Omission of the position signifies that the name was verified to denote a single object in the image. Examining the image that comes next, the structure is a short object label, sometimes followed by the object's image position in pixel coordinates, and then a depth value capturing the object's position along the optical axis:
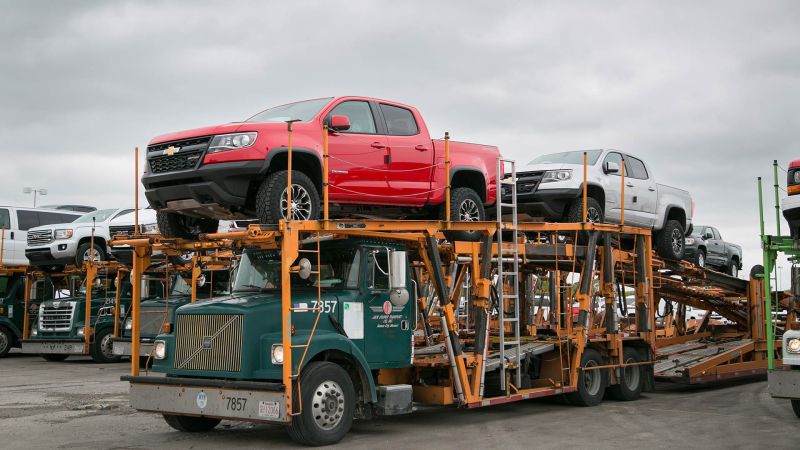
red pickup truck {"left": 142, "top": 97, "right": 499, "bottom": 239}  10.20
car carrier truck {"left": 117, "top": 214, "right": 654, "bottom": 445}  9.46
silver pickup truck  14.64
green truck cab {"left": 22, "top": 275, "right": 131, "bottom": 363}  21.73
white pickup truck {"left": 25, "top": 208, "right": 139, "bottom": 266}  22.05
